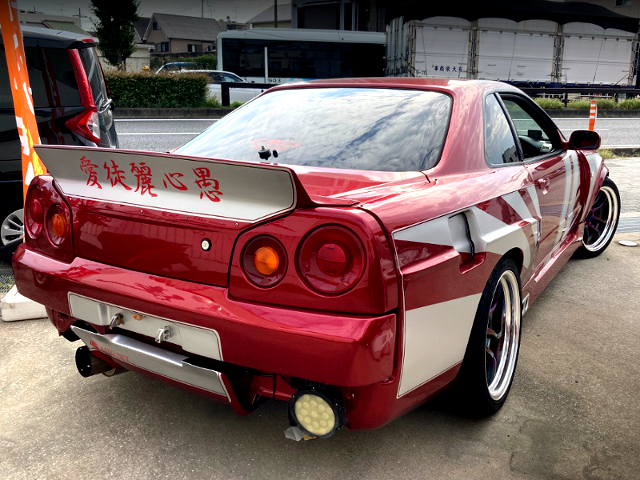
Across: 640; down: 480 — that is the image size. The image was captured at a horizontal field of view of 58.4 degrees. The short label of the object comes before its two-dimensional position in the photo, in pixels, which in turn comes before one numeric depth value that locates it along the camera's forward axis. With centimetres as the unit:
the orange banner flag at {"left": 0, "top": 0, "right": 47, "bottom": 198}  354
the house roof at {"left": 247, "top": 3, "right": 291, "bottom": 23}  4950
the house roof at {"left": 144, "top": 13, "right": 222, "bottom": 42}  6481
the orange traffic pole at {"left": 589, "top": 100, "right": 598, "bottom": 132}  1042
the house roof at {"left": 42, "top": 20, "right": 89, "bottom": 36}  3814
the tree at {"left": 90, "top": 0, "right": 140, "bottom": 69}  3241
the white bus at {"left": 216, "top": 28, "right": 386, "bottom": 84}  2209
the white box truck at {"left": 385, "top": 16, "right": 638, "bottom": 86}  2105
